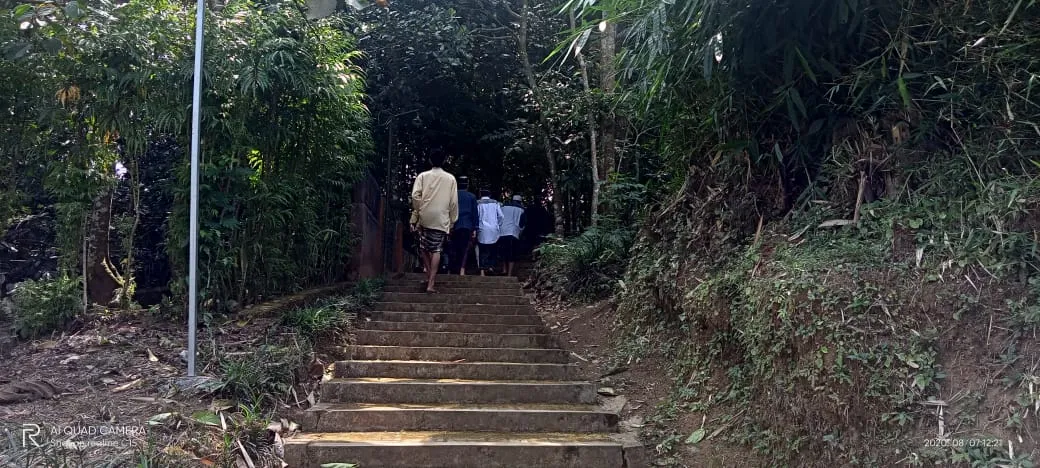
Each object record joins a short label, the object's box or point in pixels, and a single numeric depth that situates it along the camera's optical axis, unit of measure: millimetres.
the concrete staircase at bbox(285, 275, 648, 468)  3623
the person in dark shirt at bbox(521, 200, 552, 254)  12992
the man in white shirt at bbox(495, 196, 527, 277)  9352
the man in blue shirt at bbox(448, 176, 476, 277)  7617
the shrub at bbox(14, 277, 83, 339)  4402
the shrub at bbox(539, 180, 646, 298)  6504
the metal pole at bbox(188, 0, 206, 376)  3683
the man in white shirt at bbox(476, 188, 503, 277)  8867
